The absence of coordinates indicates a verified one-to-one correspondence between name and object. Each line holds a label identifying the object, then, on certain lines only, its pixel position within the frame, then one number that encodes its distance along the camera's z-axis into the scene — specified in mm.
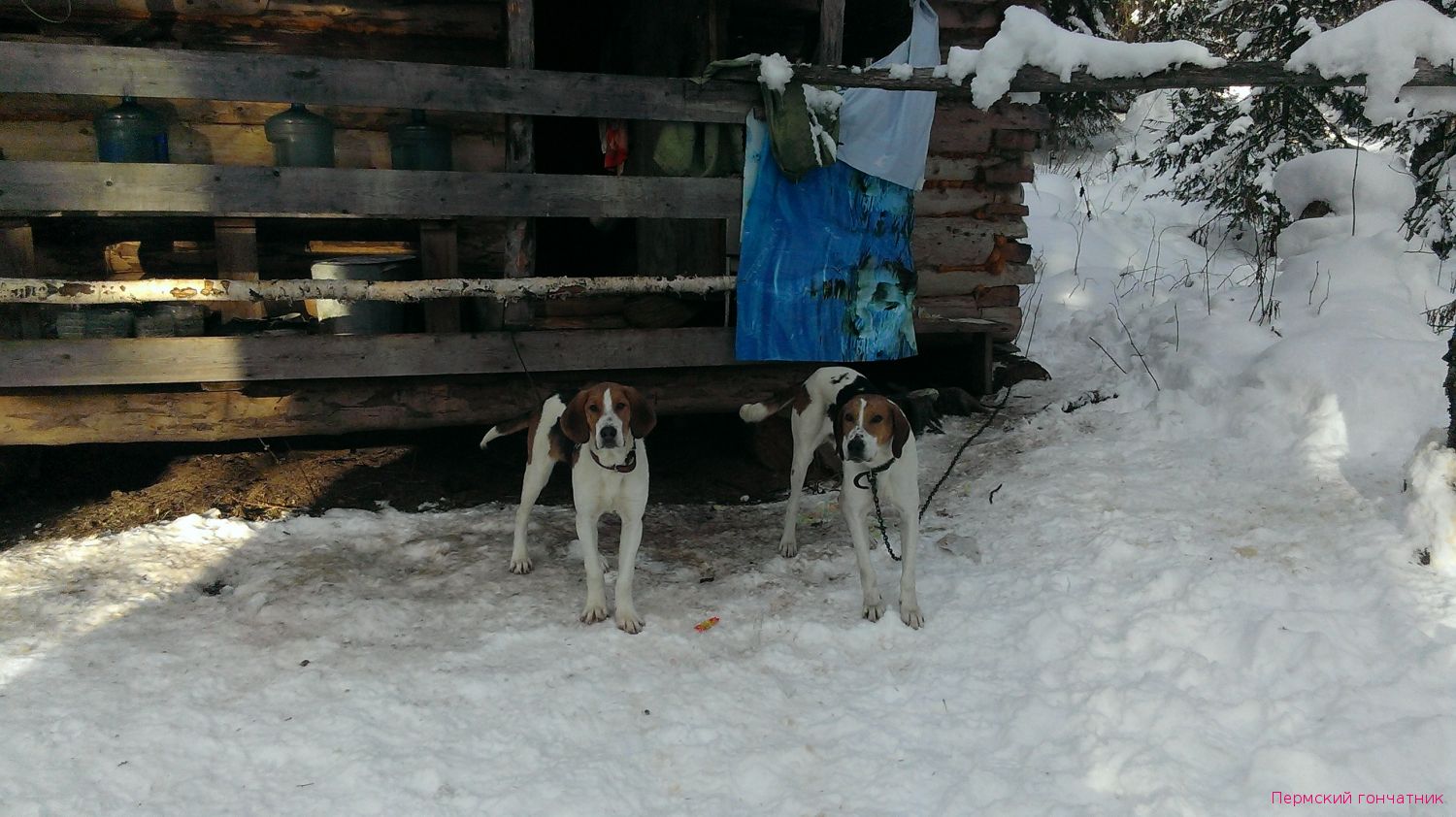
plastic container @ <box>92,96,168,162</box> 6199
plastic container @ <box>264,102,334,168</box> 6586
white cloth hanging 6777
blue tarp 6715
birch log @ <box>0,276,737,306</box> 5594
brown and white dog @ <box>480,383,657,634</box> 4762
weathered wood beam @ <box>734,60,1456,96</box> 5453
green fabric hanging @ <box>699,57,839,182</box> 6414
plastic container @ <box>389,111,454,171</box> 7023
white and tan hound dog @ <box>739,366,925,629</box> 4840
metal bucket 6594
